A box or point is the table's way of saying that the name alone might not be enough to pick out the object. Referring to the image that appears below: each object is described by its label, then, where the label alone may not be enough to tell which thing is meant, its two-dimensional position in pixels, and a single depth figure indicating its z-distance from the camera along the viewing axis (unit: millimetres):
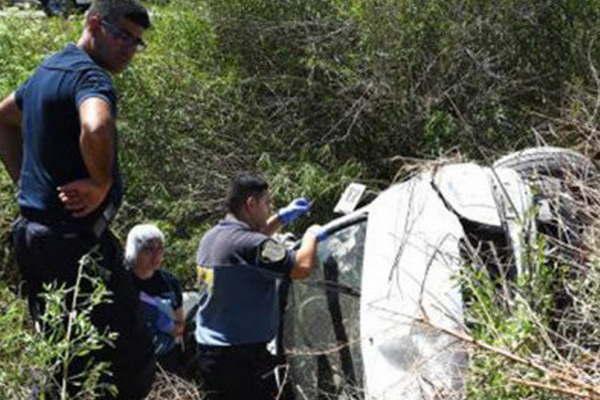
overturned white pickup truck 3436
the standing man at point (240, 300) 4457
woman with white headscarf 5223
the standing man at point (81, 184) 3525
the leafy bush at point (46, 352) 2619
